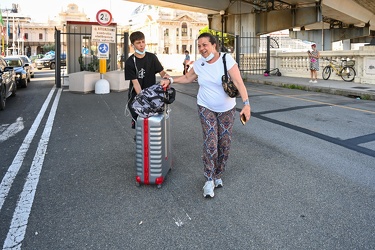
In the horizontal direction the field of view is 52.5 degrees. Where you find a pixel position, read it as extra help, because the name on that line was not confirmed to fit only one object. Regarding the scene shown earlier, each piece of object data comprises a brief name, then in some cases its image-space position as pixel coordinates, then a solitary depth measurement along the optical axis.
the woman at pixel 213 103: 4.10
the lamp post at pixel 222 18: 31.18
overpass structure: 28.08
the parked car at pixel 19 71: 18.13
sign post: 15.31
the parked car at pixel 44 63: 45.03
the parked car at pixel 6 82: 10.88
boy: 5.09
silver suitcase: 4.32
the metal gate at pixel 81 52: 21.11
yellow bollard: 15.71
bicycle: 18.13
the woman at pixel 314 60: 18.14
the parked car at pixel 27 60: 26.40
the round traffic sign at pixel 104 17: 15.49
